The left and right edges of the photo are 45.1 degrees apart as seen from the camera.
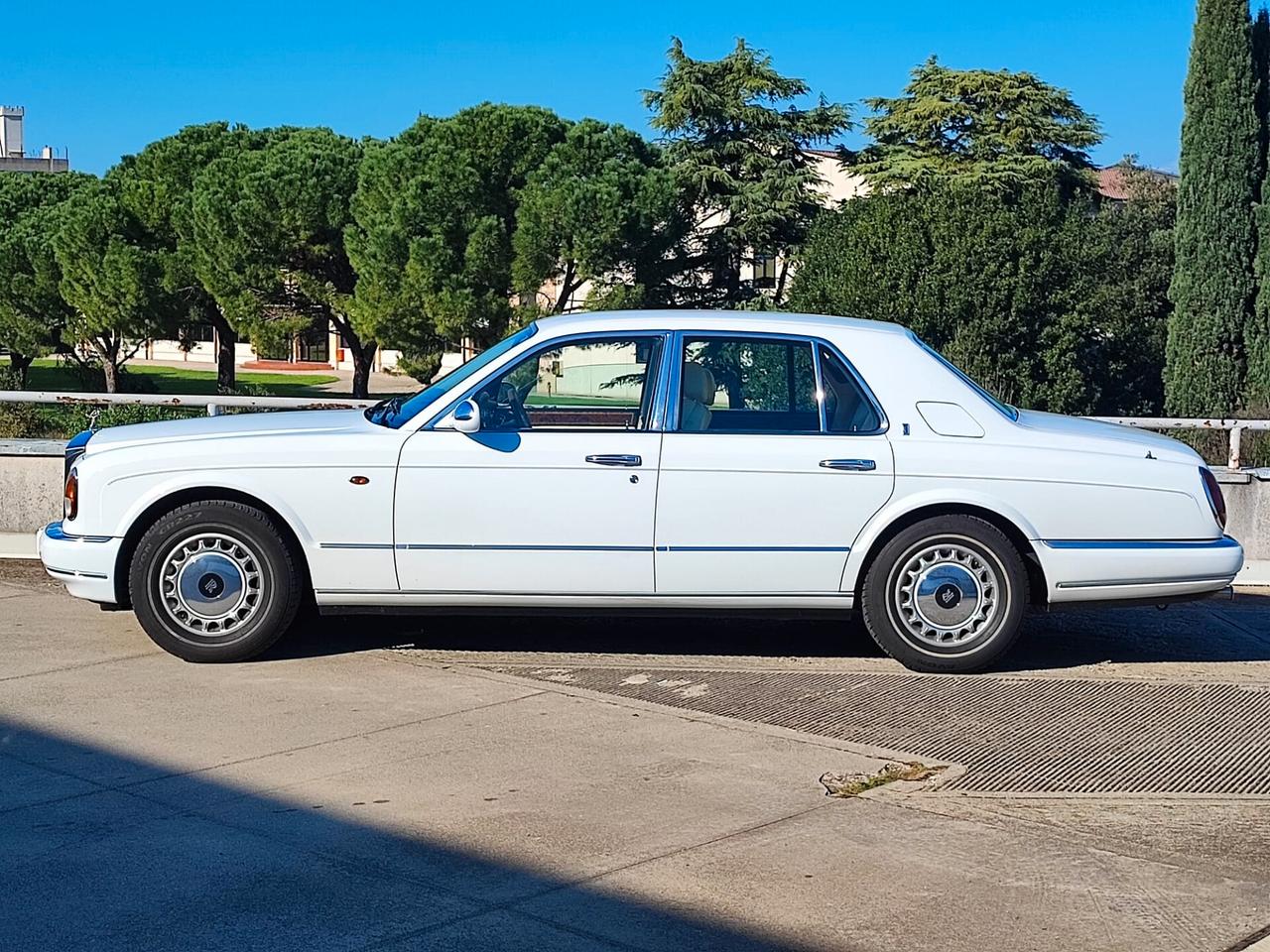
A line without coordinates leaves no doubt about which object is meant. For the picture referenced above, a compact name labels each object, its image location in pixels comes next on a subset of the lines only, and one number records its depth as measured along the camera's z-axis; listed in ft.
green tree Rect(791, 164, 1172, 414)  76.89
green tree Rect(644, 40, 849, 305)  122.62
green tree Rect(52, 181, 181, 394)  129.90
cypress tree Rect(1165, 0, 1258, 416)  86.07
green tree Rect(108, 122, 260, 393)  130.11
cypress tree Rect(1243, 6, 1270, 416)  83.35
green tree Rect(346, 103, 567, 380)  107.45
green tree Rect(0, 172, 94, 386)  142.20
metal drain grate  18.51
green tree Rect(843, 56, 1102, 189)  137.80
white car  23.07
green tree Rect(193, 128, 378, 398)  117.70
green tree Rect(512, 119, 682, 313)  105.09
